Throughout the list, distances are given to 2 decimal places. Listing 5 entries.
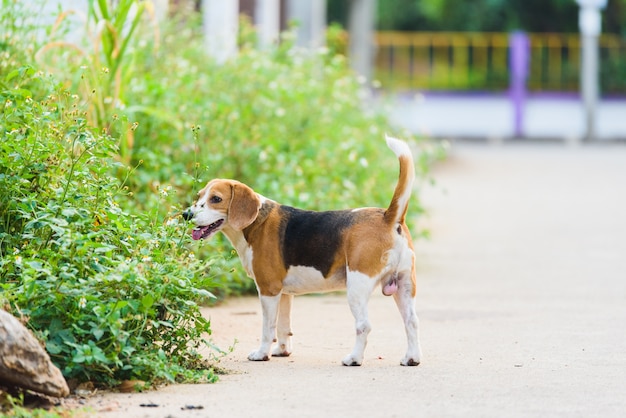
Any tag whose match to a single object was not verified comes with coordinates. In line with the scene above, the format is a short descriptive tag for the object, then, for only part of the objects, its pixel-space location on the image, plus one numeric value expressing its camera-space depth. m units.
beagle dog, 13.27
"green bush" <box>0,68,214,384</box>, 11.74
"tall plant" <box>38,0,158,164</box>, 17.95
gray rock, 10.76
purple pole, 67.19
